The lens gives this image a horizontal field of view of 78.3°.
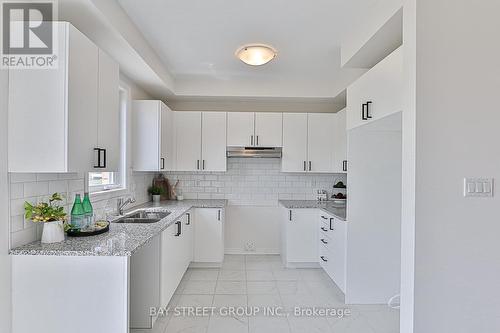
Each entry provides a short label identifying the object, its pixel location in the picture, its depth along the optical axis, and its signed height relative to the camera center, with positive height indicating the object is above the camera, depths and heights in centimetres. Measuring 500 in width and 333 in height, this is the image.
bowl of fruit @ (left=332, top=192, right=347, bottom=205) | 429 -48
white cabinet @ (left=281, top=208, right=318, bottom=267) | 411 -98
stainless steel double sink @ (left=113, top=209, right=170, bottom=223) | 310 -57
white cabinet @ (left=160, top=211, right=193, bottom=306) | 270 -93
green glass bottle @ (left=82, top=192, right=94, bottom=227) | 220 -34
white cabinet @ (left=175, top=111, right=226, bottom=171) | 444 +35
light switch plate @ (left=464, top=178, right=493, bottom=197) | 179 -13
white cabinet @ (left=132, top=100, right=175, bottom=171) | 372 +35
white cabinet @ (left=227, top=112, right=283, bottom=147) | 445 +51
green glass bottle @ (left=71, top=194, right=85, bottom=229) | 210 -35
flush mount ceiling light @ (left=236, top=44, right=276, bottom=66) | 292 +107
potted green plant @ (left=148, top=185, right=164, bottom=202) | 430 -40
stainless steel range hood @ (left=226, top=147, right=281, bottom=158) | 441 +18
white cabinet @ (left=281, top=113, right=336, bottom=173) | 446 +30
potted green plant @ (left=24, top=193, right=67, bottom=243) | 182 -33
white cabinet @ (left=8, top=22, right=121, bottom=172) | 170 +28
